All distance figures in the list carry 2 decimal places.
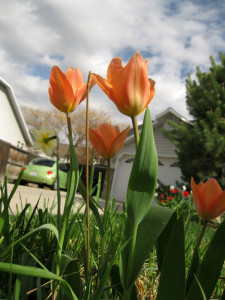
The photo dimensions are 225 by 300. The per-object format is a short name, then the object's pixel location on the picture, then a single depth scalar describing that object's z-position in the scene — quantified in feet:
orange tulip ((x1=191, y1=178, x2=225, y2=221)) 2.20
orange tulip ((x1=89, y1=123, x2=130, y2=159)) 2.35
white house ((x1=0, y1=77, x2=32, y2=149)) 56.08
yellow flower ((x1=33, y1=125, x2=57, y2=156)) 2.85
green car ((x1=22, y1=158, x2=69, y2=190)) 41.60
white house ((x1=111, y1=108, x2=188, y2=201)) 44.86
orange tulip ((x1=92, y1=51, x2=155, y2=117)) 1.99
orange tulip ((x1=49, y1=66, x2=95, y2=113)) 2.19
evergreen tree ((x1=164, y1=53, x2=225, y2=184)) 33.81
